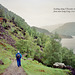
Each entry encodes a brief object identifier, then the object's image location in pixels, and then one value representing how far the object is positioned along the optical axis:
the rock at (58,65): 13.91
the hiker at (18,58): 10.60
